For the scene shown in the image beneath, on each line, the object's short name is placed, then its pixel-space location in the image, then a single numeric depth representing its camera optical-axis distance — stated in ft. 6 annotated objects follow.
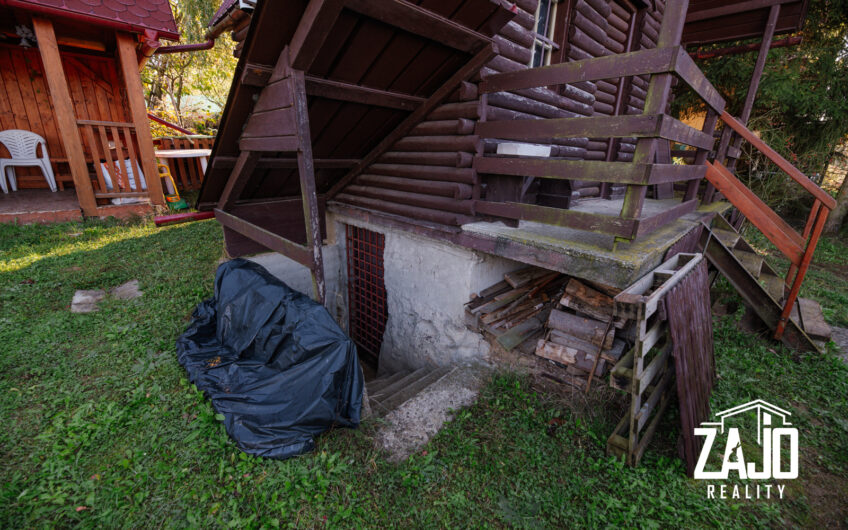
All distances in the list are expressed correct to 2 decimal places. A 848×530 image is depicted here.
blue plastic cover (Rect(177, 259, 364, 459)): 8.85
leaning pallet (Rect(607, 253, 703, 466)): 8.02
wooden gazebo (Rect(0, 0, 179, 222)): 21.06
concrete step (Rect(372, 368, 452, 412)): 11.41
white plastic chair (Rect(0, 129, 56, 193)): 25.20
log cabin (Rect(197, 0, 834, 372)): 9.07
